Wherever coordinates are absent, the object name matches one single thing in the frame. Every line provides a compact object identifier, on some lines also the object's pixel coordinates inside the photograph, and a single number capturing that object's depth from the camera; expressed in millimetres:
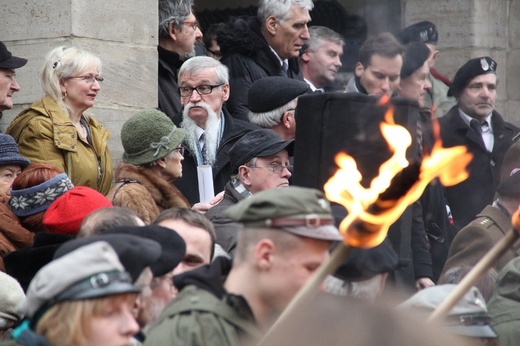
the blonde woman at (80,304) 8484
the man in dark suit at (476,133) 17656
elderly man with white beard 15773
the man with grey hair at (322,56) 18391
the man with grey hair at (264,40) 17578
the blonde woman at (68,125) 14711
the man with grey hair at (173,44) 17562
